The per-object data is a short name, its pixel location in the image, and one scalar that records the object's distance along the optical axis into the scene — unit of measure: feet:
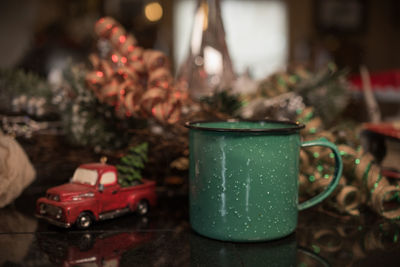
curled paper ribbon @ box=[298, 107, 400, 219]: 2.07
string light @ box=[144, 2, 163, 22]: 14.92
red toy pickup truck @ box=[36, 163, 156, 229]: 1.76
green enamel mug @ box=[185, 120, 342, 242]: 1.66
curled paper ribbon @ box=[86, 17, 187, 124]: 2.13
